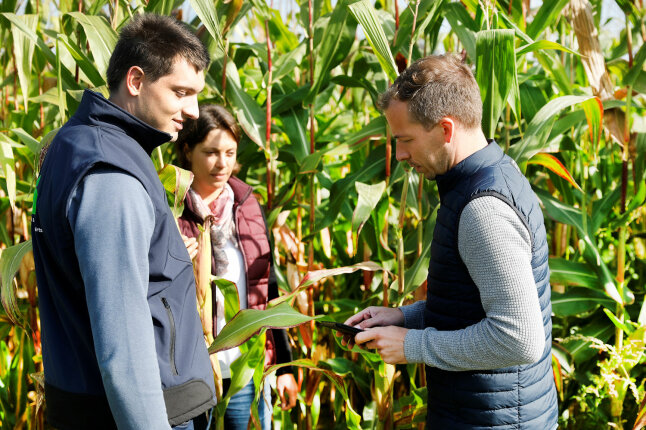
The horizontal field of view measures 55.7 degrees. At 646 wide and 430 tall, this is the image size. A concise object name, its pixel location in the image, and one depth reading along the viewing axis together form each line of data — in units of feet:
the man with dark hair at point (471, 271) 3.84
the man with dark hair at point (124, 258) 3.31
